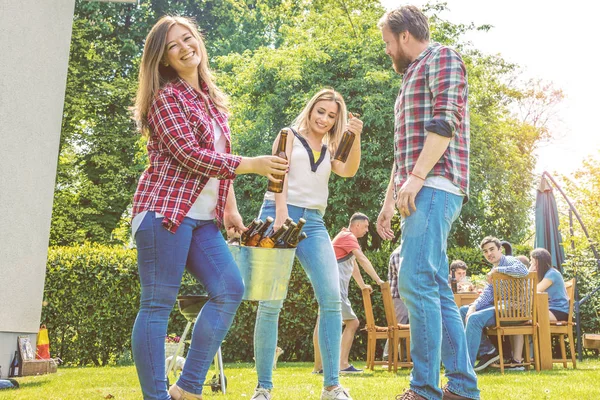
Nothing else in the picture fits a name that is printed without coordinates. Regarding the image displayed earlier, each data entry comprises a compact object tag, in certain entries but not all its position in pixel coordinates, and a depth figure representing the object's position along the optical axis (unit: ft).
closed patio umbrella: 39.27
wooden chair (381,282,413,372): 26.63
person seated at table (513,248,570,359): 29.81
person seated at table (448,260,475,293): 33.09
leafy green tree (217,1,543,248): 54.75
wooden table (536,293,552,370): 27.22
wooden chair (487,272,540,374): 26.32
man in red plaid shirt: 11.03
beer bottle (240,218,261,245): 12.55
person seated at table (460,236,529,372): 25.99
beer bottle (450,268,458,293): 33.49
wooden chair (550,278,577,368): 28.49
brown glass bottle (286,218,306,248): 12.55
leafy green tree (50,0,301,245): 67.41
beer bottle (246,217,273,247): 12.65
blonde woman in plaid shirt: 9.53
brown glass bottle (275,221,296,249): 12.34
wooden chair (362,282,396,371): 27.99
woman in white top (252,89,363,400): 13.70
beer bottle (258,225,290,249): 12.28
